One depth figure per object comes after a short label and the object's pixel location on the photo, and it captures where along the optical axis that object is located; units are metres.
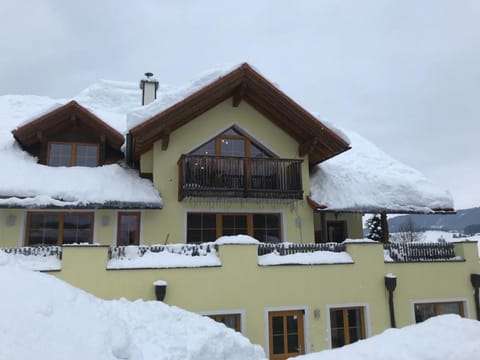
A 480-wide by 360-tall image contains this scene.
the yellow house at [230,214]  10.05
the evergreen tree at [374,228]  27.44
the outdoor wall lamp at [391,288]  11.07
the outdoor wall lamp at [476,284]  11.97
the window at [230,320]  10.08
